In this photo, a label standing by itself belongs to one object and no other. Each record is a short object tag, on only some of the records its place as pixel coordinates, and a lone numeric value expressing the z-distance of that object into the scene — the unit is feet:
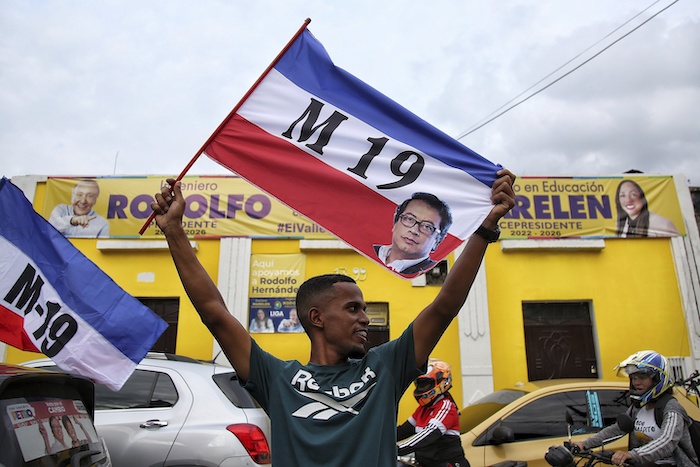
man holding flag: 6.35
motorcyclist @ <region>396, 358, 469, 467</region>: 16.26
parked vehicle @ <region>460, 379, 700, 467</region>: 18.52
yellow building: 37.55
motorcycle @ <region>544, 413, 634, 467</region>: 14.78
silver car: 15.12
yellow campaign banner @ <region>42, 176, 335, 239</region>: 40.01
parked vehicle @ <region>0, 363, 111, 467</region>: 8.16
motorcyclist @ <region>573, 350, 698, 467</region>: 14.42
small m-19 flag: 13.05
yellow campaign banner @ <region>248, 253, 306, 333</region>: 38.04
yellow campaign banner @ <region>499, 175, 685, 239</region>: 39.81
